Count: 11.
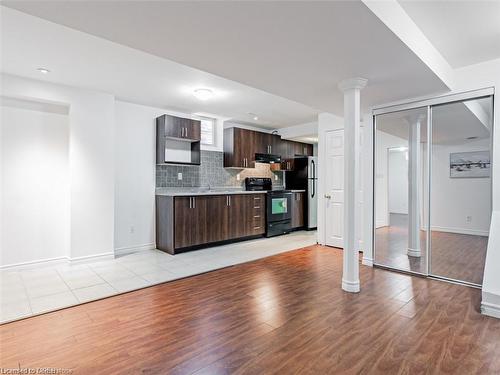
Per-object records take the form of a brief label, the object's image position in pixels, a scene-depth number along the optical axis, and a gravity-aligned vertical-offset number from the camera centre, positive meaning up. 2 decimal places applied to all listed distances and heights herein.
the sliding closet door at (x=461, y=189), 3.08 -0.04
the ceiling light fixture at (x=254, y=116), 5.41 +1.40
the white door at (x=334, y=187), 4.89 -0.04
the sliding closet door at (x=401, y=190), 3.53 -0.07
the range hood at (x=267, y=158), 6.05 +0.60
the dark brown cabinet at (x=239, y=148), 5.66 +0.78
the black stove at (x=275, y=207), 5.77 -0.47
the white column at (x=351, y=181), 2.91 +0.05
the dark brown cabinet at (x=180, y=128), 4.68 +1.00
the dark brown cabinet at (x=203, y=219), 4.43 -0.62
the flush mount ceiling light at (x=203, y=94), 4.01 +1.37
